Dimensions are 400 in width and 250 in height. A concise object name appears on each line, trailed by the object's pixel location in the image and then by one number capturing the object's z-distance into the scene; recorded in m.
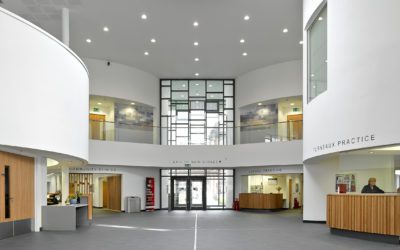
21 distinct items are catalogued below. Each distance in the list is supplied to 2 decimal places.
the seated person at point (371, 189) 12.32
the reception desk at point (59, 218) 13.64
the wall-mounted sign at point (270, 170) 22.28
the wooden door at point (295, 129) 21.70
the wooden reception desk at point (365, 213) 10.36
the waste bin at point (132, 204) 23.95
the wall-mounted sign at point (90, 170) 22.81
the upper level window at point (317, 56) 13.70
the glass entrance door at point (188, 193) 26.39
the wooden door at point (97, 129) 22.09
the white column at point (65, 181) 22.38
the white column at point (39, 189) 13.51
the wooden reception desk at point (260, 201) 24.45
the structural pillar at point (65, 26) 15.99
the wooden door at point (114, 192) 24.95
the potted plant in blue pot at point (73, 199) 15.63
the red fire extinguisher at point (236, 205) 25.52
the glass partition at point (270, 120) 22.44
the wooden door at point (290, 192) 27.30
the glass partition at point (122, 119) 23.03
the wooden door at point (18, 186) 11.31
